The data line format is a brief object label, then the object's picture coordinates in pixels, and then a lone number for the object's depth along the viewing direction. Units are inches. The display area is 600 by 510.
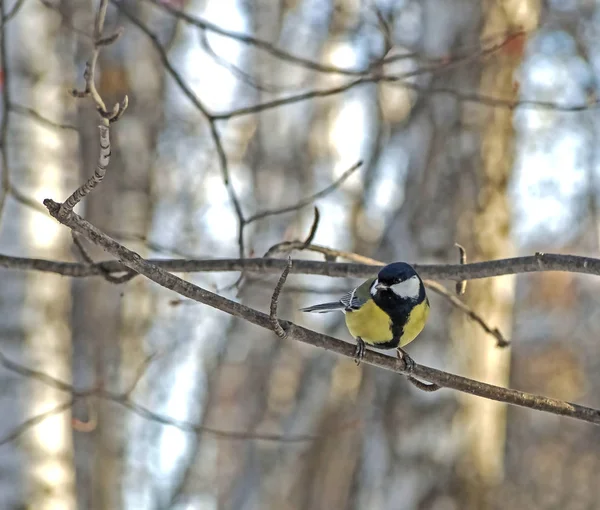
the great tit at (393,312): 232.5
